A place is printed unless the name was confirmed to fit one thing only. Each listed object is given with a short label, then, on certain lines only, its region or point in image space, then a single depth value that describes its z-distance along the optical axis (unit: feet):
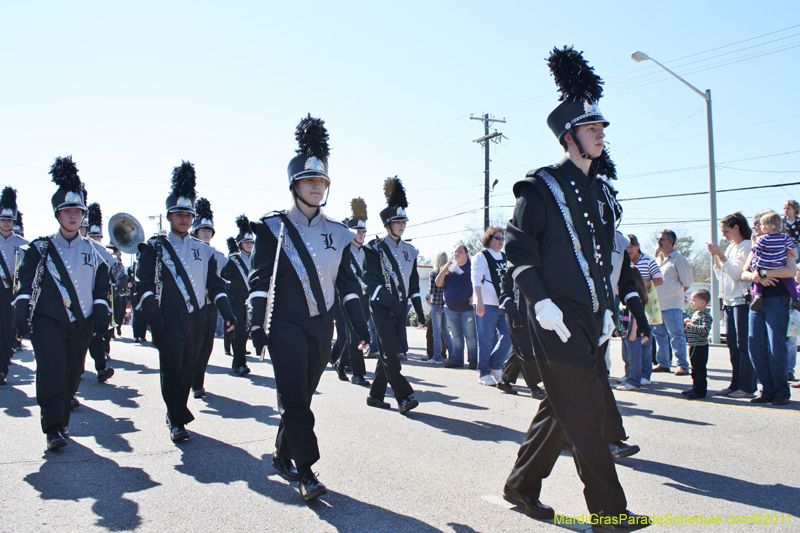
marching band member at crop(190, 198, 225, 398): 25.41
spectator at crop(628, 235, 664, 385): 27.20
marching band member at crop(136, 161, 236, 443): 18.52
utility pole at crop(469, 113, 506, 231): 118.85
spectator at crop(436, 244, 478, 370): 34.32
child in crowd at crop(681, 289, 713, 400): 23.41
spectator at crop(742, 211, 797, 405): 21.85
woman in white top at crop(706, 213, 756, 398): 23.49
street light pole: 58.59
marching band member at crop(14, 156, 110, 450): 17.65
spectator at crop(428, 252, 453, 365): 38.37
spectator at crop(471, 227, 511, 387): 27.35
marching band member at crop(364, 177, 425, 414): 21.45
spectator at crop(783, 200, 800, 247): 25.61
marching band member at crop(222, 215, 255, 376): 32.91
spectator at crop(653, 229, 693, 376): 30.21
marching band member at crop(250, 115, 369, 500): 13.46
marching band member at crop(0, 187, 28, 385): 28.22
